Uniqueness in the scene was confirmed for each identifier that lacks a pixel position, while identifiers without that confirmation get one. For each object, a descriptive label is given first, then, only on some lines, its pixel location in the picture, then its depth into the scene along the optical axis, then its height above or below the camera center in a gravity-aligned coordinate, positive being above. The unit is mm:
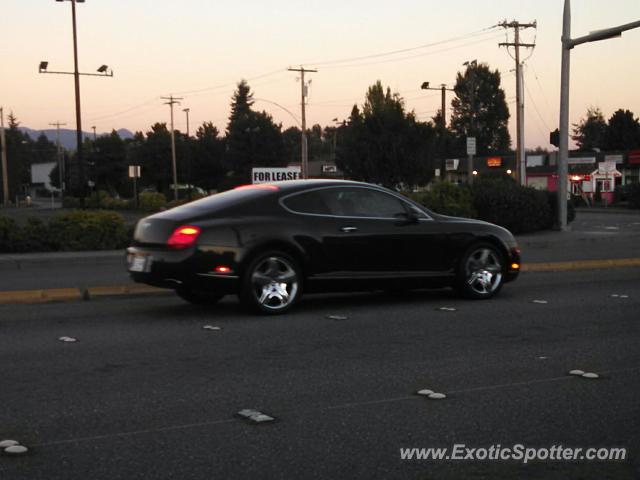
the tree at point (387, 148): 57344 +3031
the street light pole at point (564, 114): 22297 +2095
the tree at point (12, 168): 95812 +3177
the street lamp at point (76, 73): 38562 +5747
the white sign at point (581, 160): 64062 +2294
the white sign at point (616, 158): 62469 +2380
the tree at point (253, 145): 78062 +4582
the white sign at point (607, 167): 44625 +1196
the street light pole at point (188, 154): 78675 +3823
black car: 7930 -570
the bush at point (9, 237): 16656 -873
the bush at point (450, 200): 21328 -249
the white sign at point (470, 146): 34625 +1922
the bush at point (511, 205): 21484 -399
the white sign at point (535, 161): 69938 +2530
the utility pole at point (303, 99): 51625 +6185
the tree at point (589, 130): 120812 +9068
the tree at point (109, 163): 91000 +3445
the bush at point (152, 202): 50938 -555
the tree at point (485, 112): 110000 +10577
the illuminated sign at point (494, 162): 75188 +2659
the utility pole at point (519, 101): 41656 +4653
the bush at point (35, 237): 16844 -887
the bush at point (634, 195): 47156 -359
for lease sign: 21031 +480
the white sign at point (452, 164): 79362 +2606
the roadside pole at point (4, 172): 76025 +2123
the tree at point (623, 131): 89250 +6376
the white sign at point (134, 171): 48656 +1340
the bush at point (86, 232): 17156 -805
